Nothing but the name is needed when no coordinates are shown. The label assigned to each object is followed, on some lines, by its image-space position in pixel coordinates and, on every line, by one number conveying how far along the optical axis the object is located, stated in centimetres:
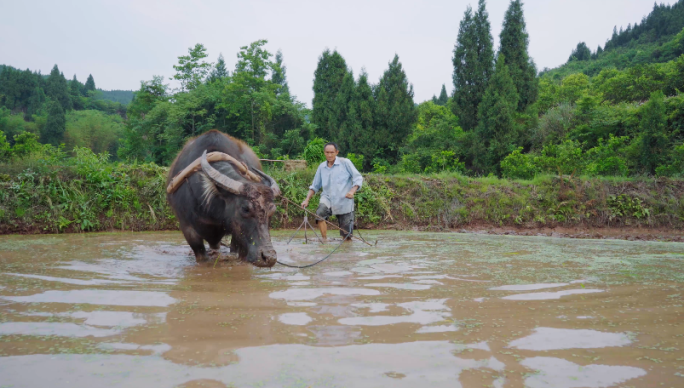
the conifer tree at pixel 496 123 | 2023
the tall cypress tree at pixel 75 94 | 8931
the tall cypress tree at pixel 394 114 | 2730
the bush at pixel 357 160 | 2087
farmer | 737
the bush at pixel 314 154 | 1619
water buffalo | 441
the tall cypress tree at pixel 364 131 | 2720
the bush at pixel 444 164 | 1706
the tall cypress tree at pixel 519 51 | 2497
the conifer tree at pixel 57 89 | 7955
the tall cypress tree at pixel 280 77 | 5534
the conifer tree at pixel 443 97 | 5989
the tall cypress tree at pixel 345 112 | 2776
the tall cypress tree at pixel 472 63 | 2462
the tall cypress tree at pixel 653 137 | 1452
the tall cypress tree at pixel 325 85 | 3234
